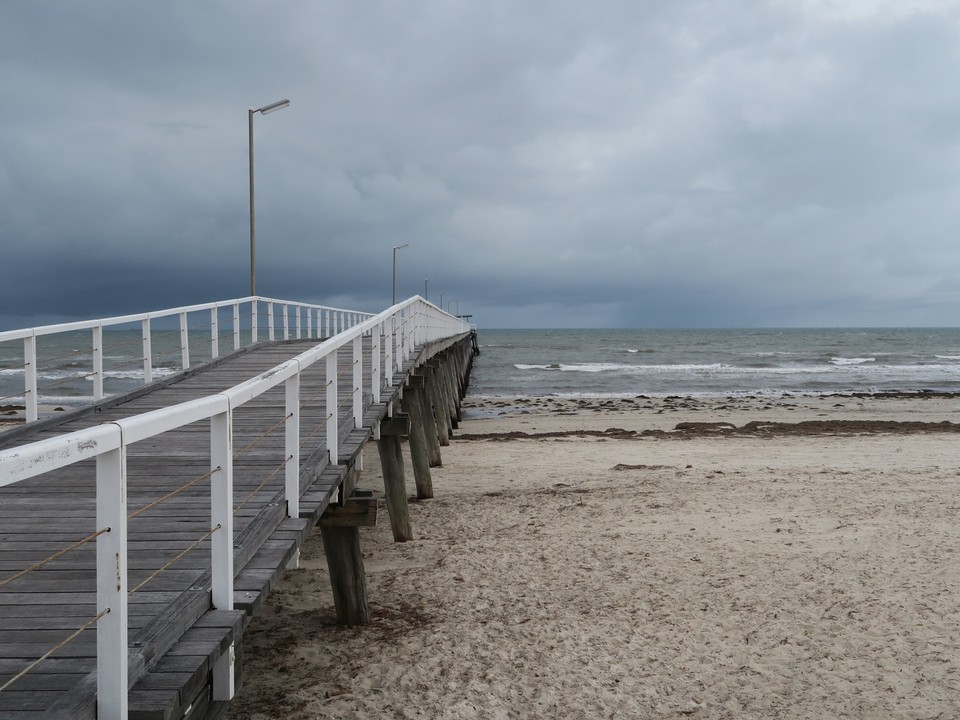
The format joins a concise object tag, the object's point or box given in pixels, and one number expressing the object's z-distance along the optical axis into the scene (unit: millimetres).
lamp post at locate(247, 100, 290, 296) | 15617
